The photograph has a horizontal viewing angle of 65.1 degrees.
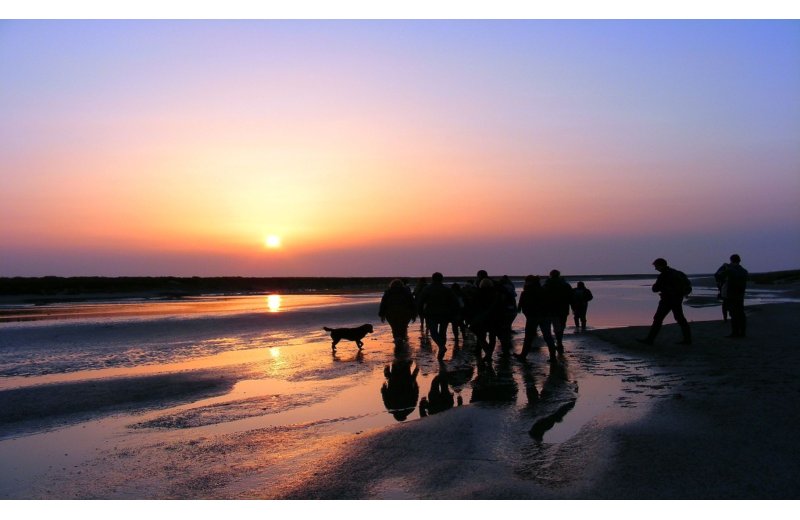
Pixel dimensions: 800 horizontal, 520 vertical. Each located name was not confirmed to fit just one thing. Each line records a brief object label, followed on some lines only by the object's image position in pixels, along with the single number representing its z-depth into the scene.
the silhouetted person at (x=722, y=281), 16.23
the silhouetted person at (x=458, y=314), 15.44
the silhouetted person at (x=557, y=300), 14.02
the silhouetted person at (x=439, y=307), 14.95
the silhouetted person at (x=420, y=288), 19.39
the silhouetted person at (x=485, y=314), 13.80
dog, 17.20
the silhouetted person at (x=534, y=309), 13.77
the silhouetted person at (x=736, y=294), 15.66
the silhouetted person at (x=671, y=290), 14.20
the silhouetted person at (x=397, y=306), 17.72
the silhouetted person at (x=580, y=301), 21.30
